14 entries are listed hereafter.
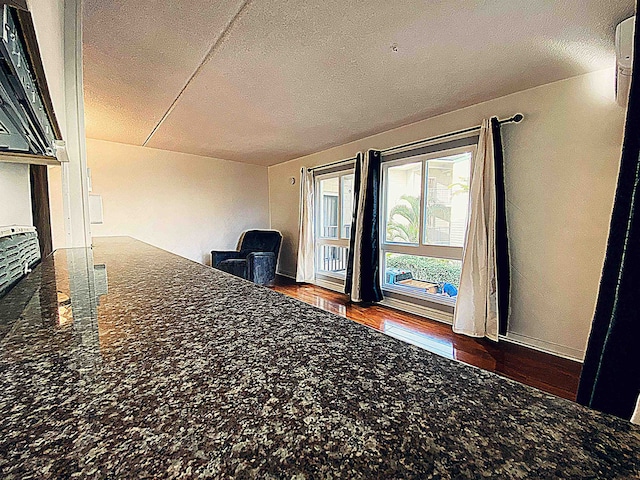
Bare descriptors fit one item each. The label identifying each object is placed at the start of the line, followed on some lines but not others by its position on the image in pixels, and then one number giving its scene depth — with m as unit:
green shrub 3.29
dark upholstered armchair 4.84
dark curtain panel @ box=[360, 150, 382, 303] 3.89
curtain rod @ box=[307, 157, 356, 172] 4.37
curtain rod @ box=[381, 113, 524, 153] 2.62
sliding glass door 4.73
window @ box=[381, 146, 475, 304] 3.20
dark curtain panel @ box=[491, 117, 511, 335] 2.71
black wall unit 0.54
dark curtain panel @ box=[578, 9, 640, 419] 0.87
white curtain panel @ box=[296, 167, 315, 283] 5.12
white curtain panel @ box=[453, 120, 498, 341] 2.74
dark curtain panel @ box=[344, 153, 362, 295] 4.12
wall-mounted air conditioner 1.49
